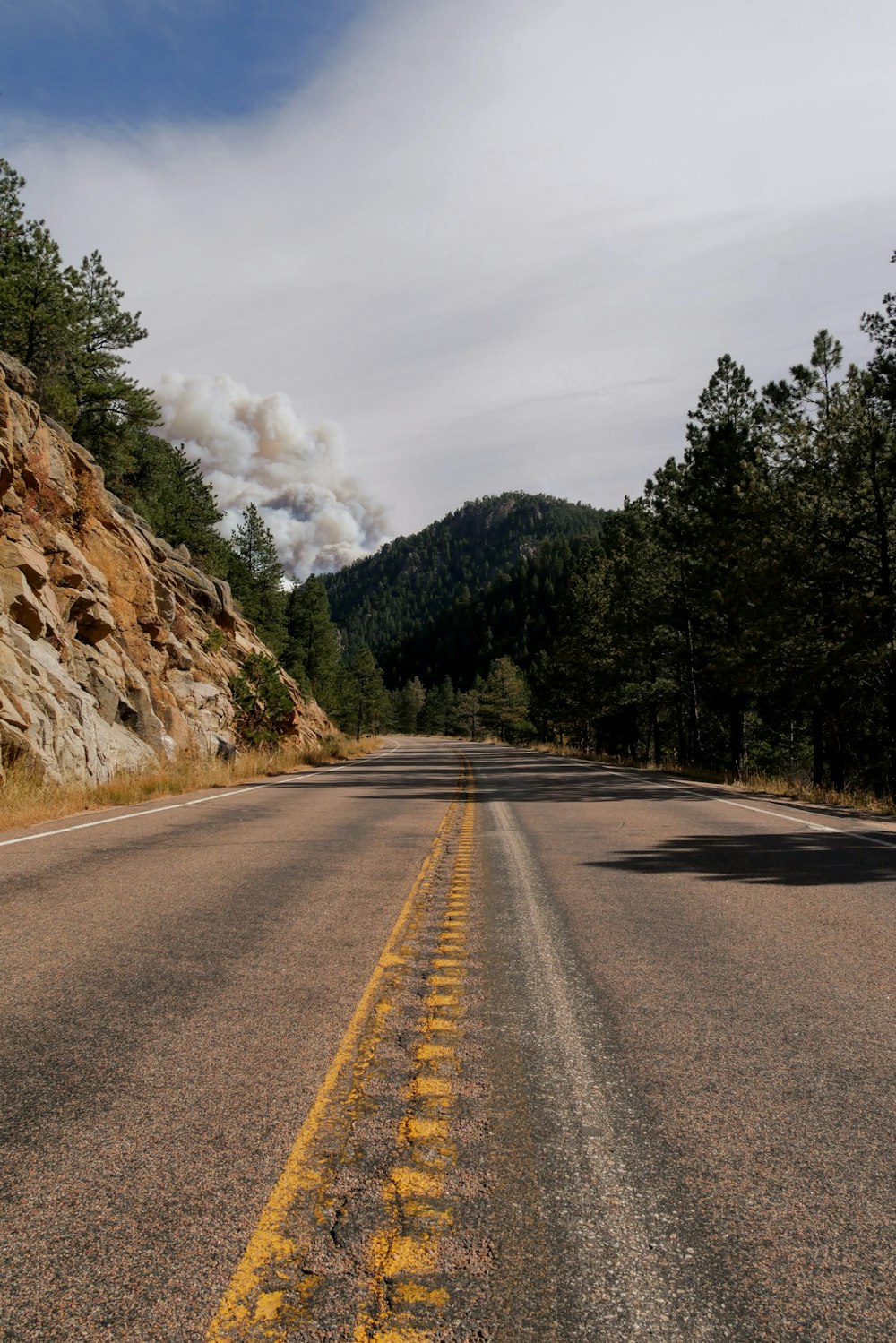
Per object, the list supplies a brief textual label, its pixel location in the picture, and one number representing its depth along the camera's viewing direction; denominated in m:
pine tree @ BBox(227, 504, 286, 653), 51.56
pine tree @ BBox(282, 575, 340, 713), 65.38
